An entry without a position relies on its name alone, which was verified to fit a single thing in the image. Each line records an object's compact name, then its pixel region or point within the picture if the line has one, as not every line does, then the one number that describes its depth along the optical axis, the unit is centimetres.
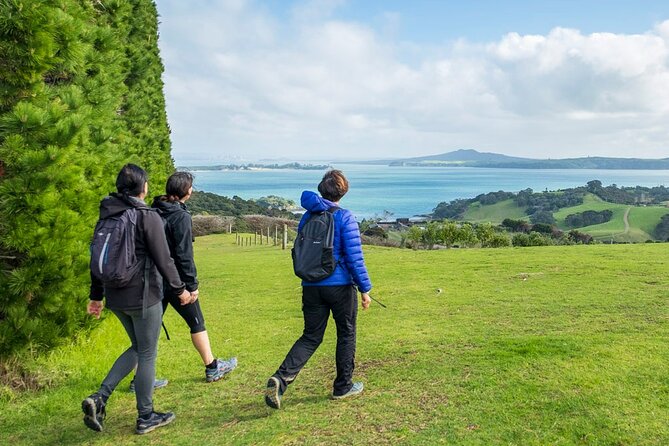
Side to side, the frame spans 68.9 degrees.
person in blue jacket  453
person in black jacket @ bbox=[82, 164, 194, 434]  401
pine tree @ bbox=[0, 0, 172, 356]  497
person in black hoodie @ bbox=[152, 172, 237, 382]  479
